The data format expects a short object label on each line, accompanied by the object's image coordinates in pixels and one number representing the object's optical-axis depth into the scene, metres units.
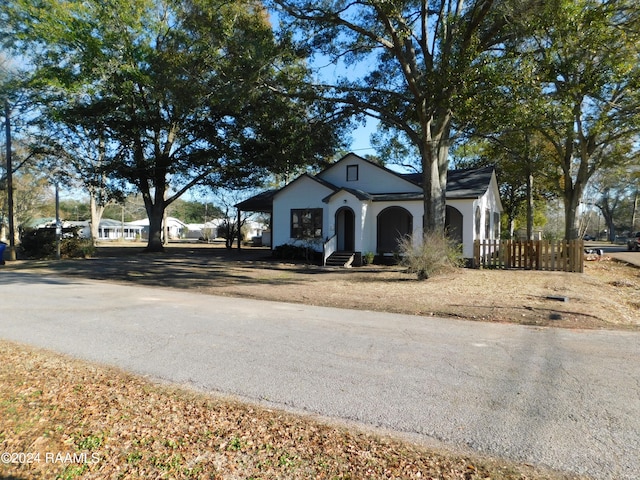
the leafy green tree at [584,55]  10.40
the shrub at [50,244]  22.56
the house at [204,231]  59.58
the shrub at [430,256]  13.76
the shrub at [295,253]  21.94
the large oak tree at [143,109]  18.14
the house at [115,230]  72.28
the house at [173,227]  77.94
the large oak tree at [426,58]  11.87
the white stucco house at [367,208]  20.03
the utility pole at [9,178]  20.88
